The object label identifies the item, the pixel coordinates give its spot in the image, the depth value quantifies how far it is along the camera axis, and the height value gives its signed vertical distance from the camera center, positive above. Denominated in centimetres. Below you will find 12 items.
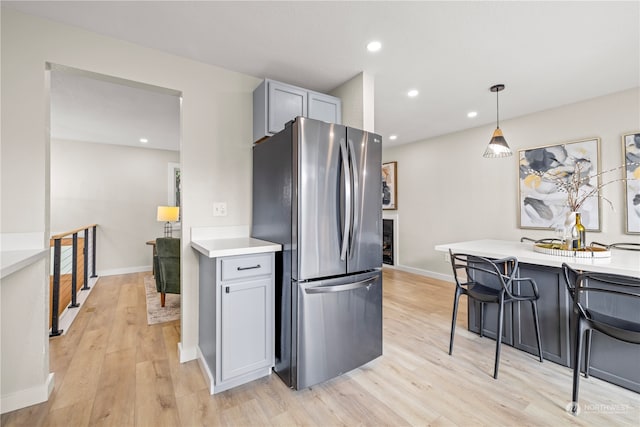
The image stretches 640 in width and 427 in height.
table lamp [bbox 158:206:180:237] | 475 +2
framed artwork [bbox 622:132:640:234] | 288 +35
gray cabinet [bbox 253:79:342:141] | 233 +97
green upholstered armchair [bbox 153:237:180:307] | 321 -56
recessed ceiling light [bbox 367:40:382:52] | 210 +131
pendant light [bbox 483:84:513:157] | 279 +70
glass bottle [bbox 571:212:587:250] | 210 -18
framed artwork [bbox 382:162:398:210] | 554 +58
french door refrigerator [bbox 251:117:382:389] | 181 -23
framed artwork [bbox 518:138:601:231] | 317 +40
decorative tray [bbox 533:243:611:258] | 197 -29
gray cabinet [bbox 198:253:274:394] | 177 -70
